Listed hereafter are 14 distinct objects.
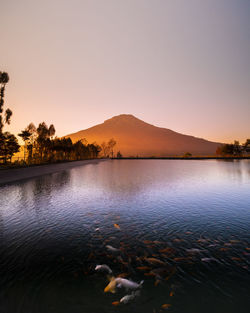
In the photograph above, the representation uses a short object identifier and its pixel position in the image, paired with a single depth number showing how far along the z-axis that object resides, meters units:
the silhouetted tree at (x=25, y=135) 42.16
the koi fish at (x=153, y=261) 5.12
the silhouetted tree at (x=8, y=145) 35.31
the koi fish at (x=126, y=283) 4.10
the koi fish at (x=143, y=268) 4.80
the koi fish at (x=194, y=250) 5.71
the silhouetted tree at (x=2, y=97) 27.81
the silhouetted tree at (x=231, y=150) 105.31
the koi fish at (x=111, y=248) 5.79
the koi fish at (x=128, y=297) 3.69
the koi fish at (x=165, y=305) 3.56
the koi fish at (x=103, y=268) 4.78
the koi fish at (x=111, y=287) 4.02
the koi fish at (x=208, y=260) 5.25
